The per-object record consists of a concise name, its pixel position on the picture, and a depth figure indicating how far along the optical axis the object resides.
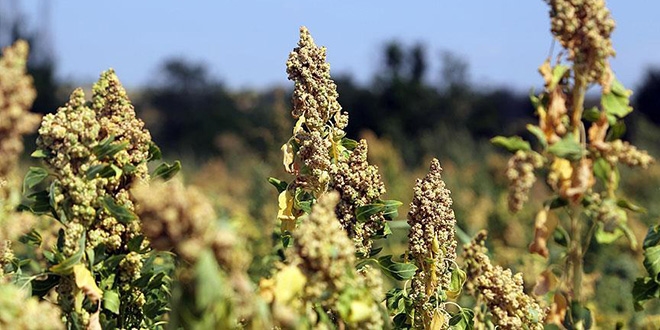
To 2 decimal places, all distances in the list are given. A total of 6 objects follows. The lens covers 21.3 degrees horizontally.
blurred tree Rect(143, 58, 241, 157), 36.26
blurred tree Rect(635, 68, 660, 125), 34.12
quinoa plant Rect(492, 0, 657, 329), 2.20
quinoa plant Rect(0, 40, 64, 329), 1.94
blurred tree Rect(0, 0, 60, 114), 35.63
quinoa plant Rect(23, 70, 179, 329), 2.33
